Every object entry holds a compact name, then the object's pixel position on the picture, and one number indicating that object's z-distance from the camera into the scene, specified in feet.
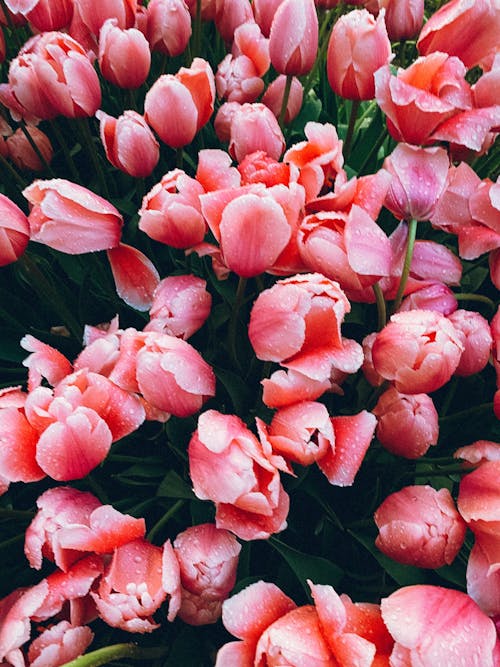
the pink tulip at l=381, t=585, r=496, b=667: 1.49
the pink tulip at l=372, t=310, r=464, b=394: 1.66
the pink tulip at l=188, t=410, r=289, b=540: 1.60
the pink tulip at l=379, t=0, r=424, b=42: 2.83
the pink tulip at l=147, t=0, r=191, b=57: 2.56
